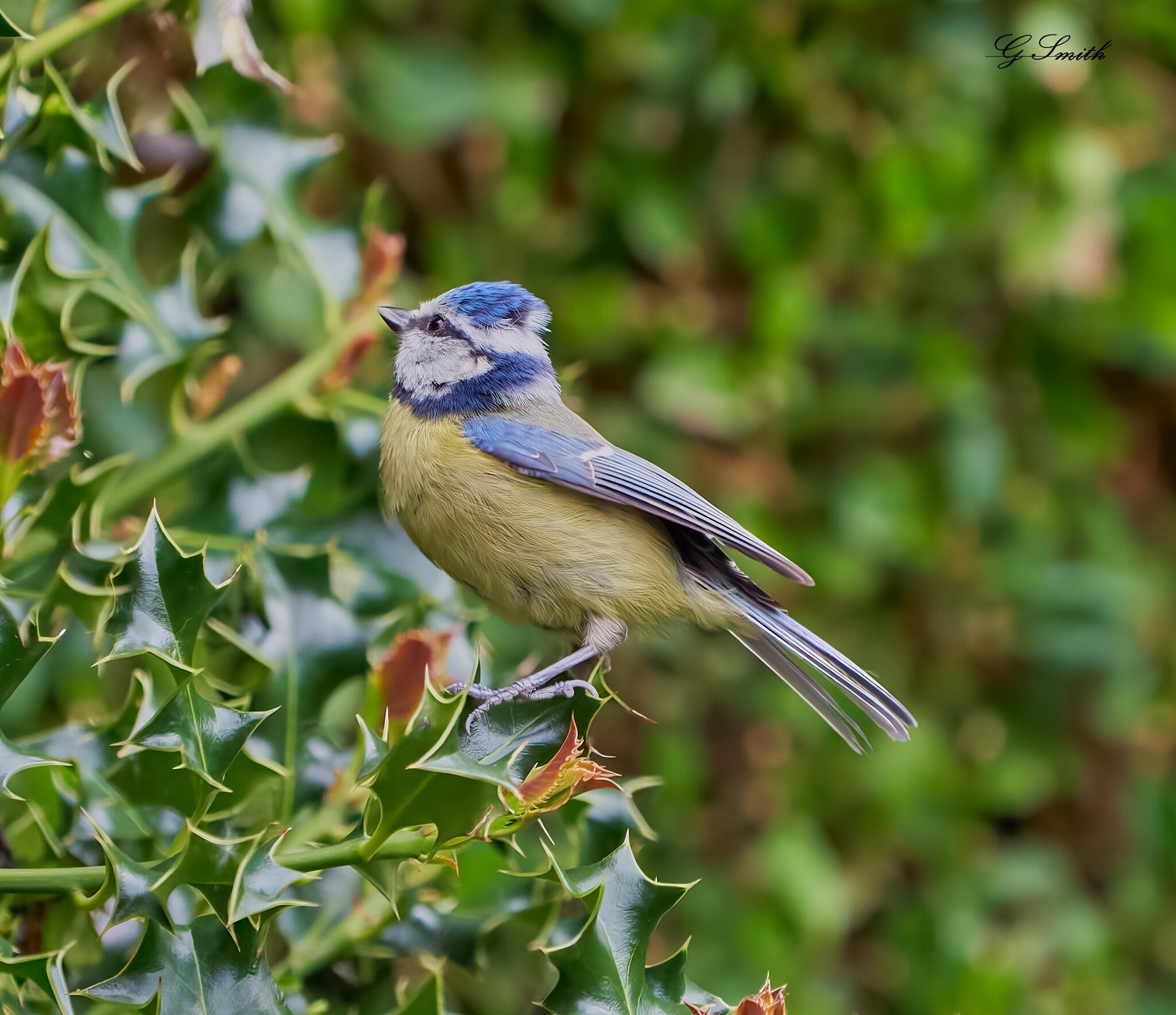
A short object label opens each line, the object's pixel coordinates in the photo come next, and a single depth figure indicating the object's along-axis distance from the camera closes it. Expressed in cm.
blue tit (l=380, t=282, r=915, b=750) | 401
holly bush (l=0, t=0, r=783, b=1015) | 396
